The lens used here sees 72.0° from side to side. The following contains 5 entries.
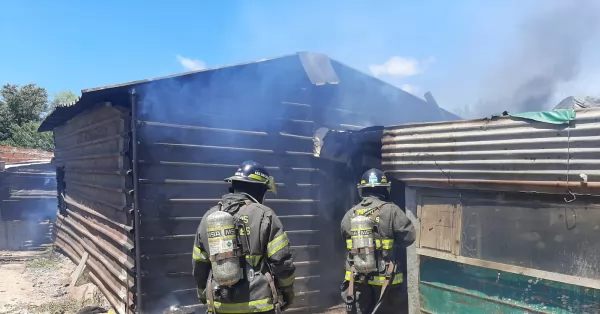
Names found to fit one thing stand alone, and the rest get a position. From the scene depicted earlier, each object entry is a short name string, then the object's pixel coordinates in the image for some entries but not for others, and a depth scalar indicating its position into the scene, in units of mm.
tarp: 4277
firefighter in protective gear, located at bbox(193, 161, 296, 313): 3414
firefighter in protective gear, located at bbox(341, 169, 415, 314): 5070
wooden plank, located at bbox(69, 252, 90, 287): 7986
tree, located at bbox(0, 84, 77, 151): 26969
